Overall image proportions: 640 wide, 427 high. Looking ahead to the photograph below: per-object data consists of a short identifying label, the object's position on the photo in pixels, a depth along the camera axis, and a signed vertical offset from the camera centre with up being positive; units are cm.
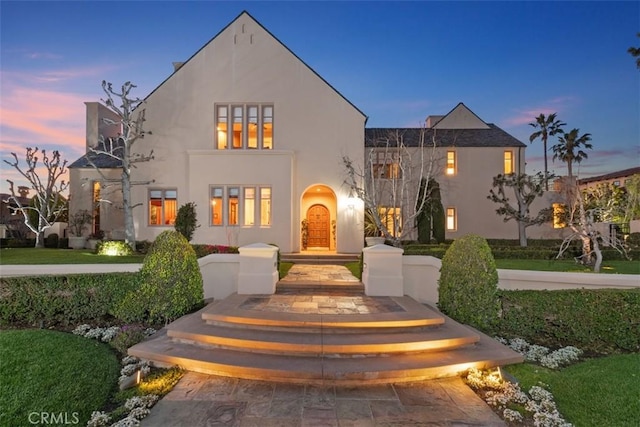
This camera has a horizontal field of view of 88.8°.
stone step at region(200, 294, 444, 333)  560 -170
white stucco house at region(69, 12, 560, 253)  1564 +399
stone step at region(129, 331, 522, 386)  444 -203
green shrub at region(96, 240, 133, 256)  1330 -107
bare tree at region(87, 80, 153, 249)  1460 +401
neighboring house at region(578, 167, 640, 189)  4605 +665
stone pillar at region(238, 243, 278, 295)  805 -119
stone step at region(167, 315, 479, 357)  496 -187
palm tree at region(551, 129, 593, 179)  3136 +753
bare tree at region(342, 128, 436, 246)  1475 +230
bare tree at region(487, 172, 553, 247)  1756 +142
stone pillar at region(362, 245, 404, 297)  802 -124
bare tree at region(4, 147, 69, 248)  1800 +252
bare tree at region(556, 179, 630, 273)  869 -24
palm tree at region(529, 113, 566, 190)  3556 +1066
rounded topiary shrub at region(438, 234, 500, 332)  651 -128
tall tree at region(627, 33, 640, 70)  1672 +883
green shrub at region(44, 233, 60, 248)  1950 -109
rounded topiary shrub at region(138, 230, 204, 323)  666 -119
